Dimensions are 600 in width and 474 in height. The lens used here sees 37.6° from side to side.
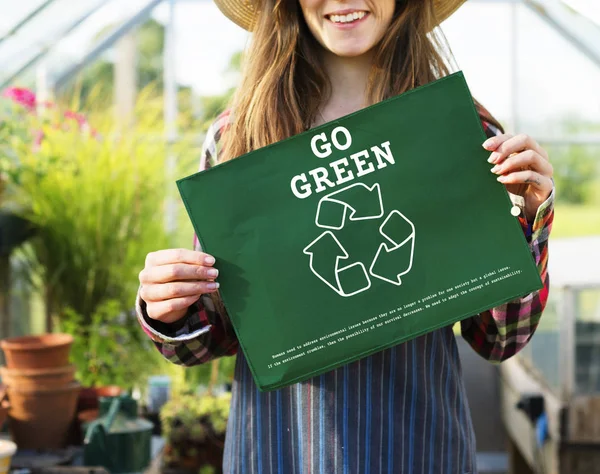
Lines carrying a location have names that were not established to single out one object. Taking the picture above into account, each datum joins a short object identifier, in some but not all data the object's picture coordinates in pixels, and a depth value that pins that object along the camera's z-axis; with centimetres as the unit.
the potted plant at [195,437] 297
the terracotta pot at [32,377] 251
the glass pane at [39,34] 394
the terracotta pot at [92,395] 290
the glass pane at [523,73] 645
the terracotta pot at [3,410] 232
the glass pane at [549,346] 327
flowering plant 347
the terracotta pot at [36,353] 252
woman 122
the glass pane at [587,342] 315
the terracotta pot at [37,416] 253
